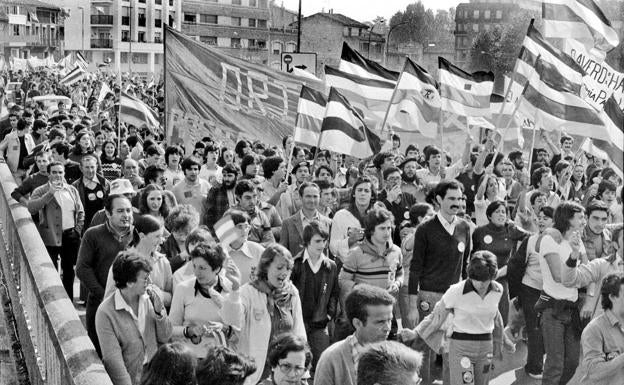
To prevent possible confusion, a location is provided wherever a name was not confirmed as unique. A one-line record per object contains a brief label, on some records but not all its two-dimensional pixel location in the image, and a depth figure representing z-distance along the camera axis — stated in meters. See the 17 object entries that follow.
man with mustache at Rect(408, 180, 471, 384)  7.92
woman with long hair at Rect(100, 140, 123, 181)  12.40
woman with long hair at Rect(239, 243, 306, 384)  6.09
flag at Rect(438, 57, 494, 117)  13.77
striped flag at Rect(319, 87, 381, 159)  11.34
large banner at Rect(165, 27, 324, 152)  13.92
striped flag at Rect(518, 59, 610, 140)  10.10
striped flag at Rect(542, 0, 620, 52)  11.66
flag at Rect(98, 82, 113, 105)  22.54
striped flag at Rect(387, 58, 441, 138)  13.45
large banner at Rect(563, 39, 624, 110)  10.90
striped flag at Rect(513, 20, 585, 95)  10.74
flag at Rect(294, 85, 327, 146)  12.20
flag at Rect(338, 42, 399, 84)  14.46
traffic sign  22.97
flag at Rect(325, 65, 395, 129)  14.10
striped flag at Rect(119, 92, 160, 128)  15.68
